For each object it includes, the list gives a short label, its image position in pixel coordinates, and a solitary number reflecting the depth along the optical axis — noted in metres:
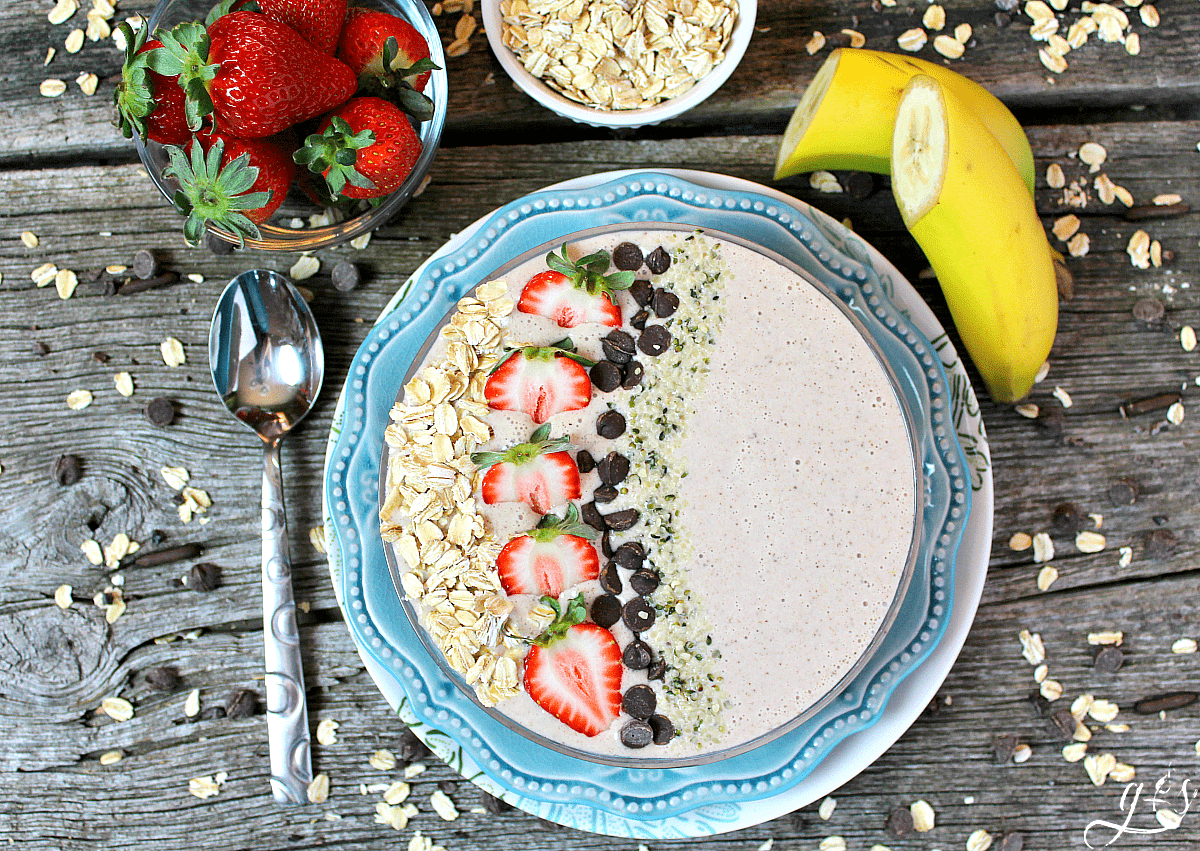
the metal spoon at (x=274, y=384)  0.59
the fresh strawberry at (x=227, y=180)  0.54
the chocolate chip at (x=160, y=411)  0.61
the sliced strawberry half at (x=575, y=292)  0.55
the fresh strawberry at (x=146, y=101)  0.53
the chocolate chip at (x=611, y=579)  0.55
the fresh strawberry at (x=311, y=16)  0.55
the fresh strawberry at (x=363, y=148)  0.55
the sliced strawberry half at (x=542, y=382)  0.55
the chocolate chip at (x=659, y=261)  0.56
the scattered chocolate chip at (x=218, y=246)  0.61
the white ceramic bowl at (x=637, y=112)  0.58
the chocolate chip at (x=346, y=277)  0.60
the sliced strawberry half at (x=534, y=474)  0.55
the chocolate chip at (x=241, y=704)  0.61
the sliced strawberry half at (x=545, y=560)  0.55
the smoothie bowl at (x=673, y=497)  0.56
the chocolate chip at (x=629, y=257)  0.56
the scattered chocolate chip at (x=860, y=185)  0.60
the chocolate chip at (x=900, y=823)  0.60
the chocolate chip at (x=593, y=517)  0.55
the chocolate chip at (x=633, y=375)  0.56
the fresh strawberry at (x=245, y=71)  0.53
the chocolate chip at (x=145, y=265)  0.61
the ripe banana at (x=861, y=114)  0.56
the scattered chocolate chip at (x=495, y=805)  0.60
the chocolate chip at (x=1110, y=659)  0.60
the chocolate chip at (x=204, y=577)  0.60
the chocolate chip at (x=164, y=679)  0.60
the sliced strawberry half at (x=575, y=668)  0.55
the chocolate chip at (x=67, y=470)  0.61
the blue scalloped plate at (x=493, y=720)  0.56
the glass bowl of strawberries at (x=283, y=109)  0.53
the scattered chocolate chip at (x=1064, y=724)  0.60
